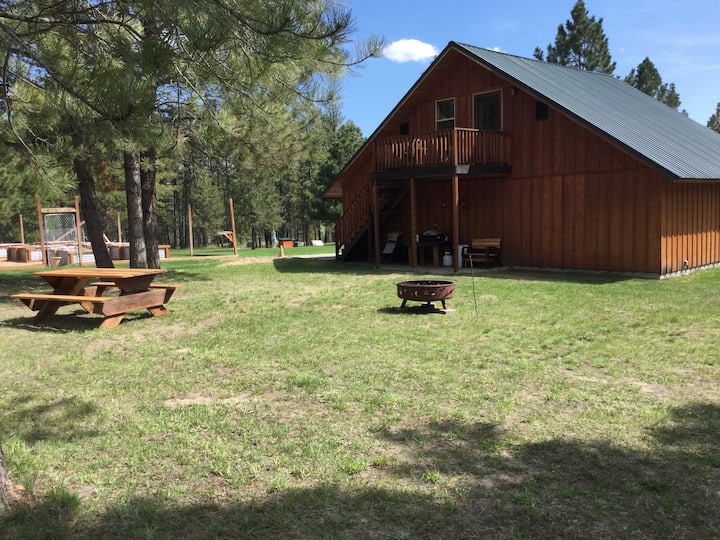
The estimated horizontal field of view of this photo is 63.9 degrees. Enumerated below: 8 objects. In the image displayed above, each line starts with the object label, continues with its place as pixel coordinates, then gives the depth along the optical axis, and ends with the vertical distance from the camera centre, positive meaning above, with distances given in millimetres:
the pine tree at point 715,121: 54344 +10035
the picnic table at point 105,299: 8180 -733
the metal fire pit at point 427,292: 8594 -862
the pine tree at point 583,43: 42531 +13776
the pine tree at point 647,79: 45438 +11636
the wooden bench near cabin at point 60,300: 8023 -746
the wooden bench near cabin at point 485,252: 15016 -522
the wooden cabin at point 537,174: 12844 +1404
